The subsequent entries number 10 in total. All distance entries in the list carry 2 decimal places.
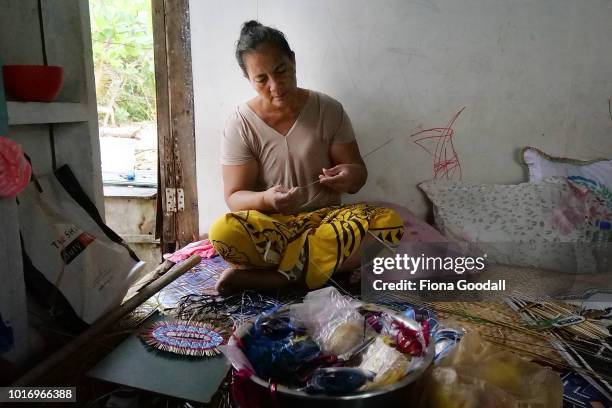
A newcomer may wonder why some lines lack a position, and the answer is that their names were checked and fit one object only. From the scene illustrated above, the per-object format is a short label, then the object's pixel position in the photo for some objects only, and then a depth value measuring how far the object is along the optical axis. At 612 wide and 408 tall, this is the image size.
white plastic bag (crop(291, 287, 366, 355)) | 1.02
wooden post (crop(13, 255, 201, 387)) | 1.08
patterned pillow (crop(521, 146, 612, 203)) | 2.16
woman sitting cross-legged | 1.73
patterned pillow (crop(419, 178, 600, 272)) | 1.93
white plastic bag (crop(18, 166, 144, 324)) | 1.27
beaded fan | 1.31
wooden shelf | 1.17
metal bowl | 0.83
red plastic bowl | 1.18
